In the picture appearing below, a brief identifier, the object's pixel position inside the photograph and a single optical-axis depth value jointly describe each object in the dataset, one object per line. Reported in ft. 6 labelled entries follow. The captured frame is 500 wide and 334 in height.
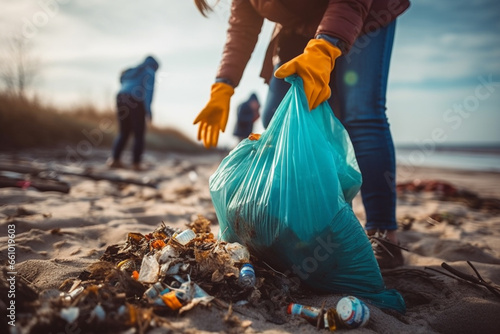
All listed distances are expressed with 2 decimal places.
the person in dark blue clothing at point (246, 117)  20.40
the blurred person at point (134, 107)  14.37
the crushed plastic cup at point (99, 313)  2.32
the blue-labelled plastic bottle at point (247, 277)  3.01
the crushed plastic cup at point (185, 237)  3.34
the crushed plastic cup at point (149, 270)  2.89
